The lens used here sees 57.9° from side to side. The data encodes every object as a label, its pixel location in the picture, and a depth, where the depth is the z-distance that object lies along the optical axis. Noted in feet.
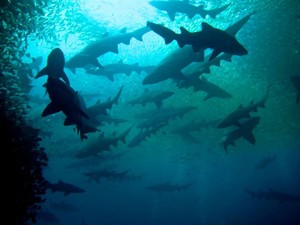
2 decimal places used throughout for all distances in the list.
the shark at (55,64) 18.37
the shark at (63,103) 13.48
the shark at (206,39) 17.67
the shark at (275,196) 95.55
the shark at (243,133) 41.22
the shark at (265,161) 89.92
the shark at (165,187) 118.21
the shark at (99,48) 33.81
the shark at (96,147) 41.54
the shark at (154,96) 42.93
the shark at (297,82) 41.14
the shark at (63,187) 40.31
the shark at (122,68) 43.62
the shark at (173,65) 31.07
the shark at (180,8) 32.30
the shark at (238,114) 36.32
